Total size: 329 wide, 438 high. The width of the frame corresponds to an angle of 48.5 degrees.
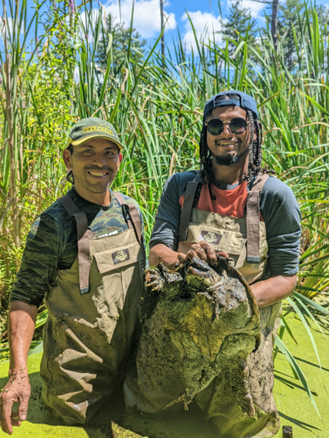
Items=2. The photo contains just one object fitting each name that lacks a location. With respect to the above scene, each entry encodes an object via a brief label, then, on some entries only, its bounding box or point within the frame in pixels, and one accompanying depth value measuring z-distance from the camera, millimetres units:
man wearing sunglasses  1602
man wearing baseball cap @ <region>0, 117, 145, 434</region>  1604
